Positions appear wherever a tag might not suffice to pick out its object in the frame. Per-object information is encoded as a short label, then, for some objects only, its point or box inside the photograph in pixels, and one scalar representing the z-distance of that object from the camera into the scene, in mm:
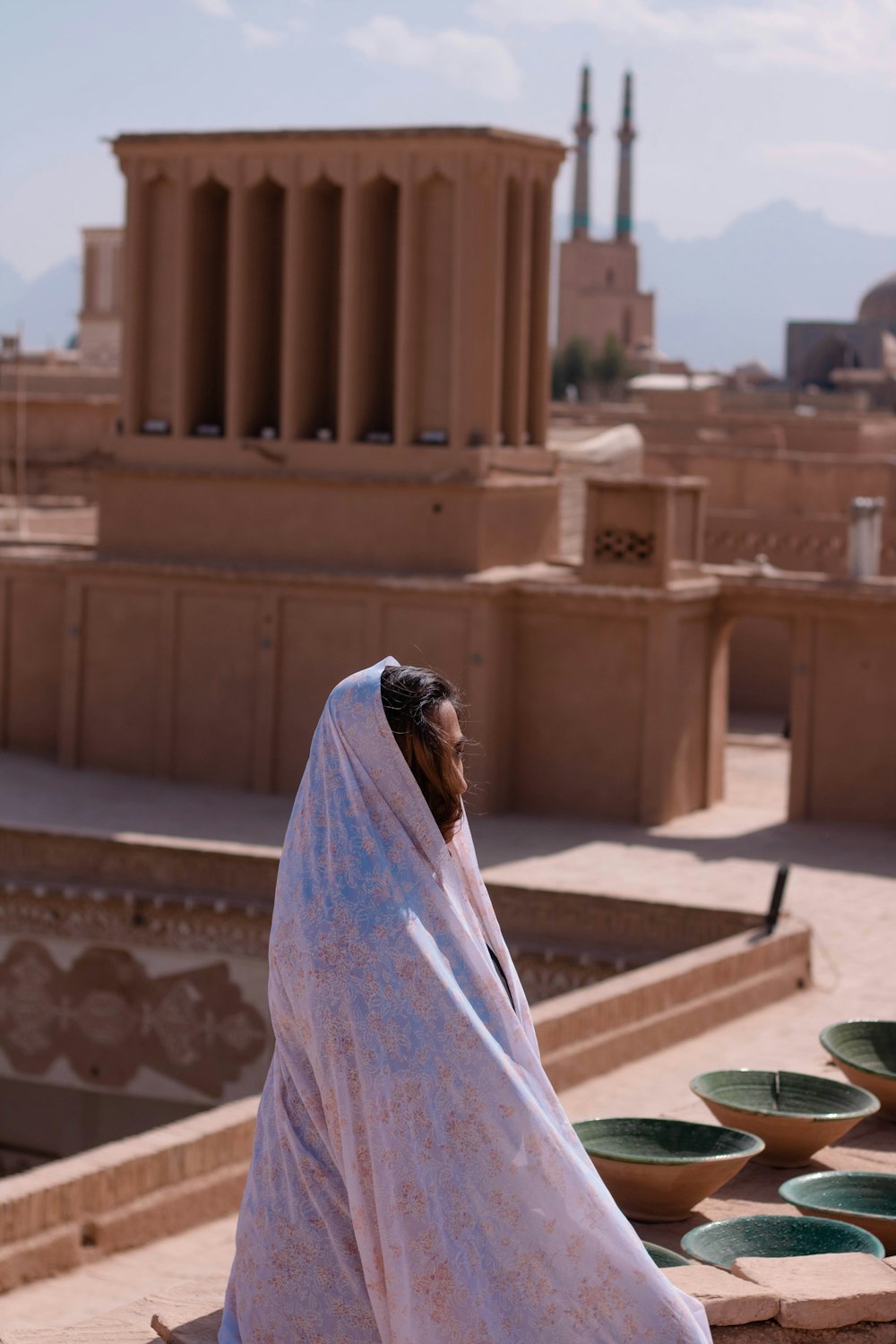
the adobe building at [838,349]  51125
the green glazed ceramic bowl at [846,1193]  5973
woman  3783
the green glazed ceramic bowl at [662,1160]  6074
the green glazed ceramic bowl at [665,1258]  5203
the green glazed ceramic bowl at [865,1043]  7922
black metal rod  12250
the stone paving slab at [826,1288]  4684
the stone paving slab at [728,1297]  4556
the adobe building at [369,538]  16969
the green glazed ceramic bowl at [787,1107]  6691
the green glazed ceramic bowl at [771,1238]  5414
